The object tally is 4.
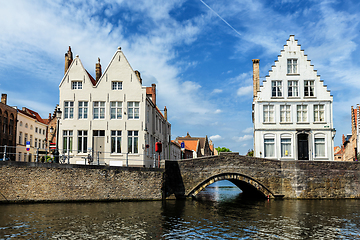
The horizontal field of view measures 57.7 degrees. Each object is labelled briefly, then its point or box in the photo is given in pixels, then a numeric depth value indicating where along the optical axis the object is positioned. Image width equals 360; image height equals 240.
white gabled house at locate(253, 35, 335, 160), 35.22
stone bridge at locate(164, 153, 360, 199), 29.28
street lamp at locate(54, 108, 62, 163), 24.29
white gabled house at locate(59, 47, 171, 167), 31.16
